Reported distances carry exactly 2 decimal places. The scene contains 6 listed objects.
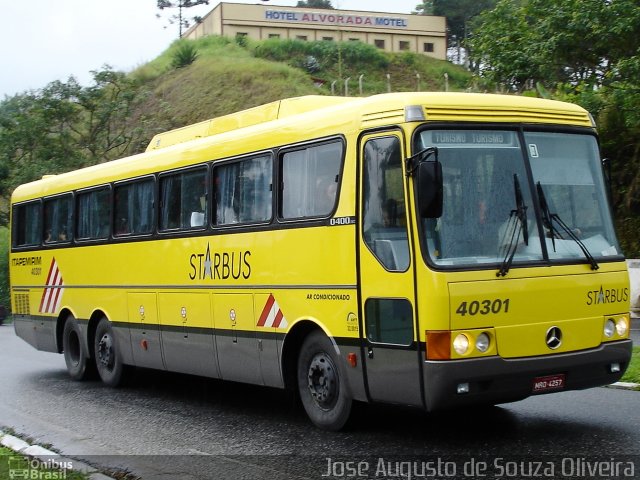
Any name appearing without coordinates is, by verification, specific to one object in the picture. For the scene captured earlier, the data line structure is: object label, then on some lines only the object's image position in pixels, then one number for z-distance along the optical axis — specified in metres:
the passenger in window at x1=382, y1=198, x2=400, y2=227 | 8.24
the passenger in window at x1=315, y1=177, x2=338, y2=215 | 9.09
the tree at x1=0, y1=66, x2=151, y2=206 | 40.81
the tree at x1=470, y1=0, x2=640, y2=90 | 22.38
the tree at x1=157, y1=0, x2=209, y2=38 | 87.62
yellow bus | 7.84
